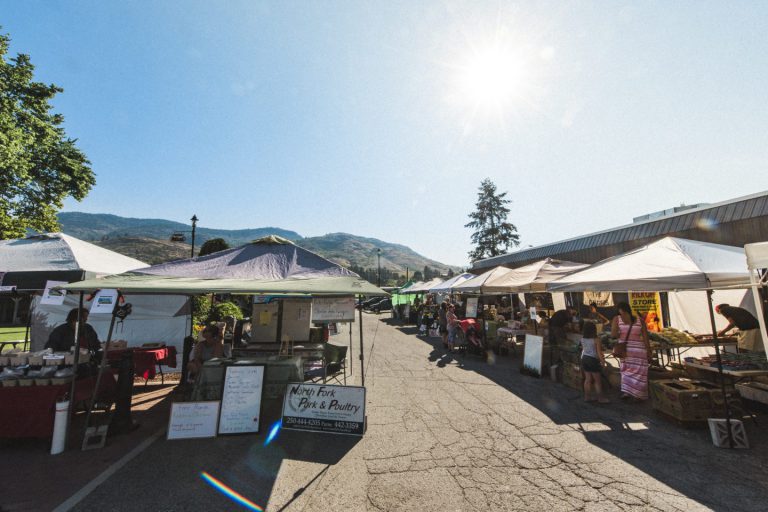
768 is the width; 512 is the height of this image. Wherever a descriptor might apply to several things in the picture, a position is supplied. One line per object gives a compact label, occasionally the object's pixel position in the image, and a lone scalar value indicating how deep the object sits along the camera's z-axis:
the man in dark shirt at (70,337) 6.09
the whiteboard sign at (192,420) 5.11
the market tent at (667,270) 5.18
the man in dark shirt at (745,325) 6.88
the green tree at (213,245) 22.84
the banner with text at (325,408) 5.20
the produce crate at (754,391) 5.19
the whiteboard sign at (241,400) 5.22
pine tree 43.44
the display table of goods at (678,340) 8.12
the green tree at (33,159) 16.27
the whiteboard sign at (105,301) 5.01
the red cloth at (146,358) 7.53
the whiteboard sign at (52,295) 5.62
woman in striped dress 6.41
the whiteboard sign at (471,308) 15.15
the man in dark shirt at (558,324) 9.02
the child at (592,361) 6.68
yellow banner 11.93
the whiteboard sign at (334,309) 5.66
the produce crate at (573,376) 7.49
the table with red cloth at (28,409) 4.70
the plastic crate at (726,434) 4.61
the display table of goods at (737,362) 5.79
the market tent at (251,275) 4.98
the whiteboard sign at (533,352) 8.77
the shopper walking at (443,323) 14.50
